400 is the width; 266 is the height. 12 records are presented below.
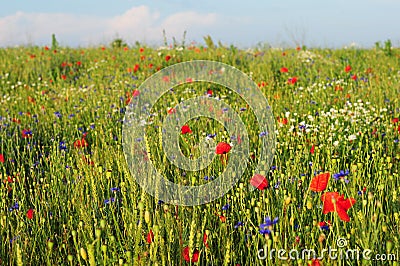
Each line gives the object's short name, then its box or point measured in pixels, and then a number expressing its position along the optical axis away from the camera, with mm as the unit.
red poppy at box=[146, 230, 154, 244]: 1852
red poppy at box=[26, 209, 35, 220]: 2352
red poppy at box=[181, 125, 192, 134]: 3186
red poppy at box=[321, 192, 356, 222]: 1795
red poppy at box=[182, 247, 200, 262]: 1863
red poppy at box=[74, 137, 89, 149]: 3575
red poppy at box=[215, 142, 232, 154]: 2486
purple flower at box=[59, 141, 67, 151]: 3703
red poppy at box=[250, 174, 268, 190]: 2146
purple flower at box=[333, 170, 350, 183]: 2263
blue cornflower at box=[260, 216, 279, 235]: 1757
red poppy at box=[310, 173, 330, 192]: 2025
